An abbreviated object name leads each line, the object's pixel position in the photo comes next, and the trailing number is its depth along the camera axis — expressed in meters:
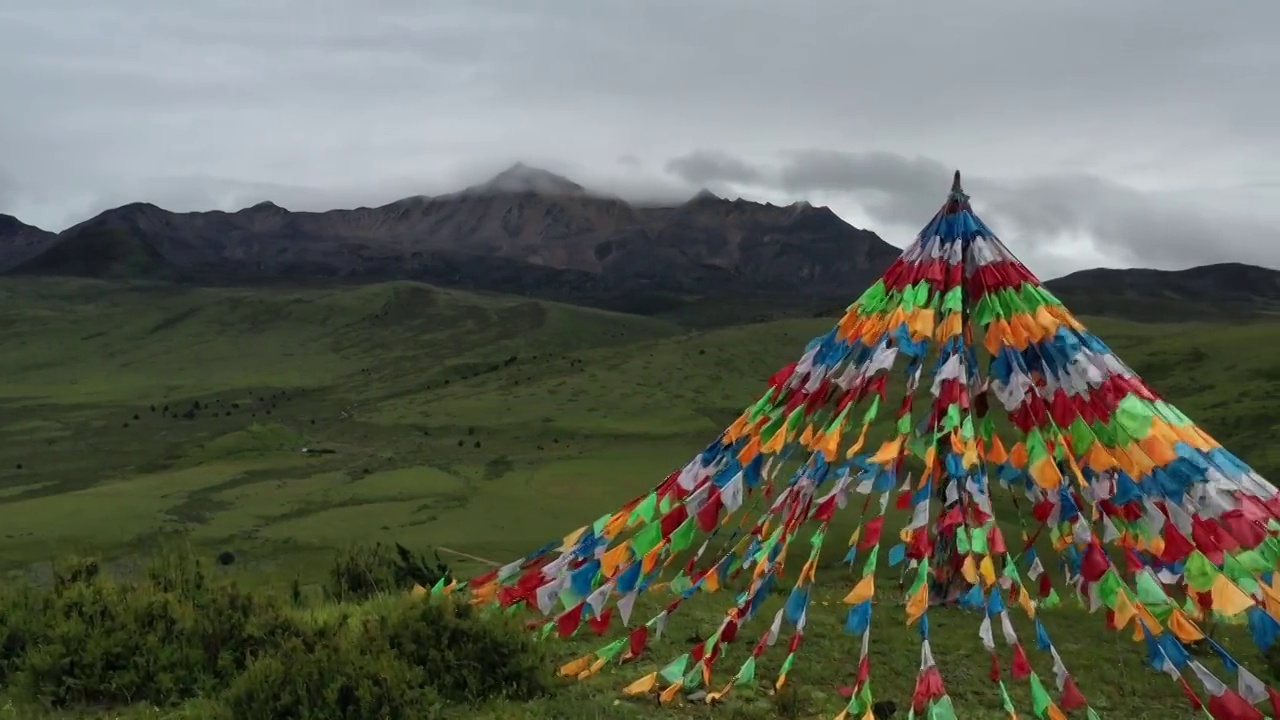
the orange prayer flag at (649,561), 7.90
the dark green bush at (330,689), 6.45
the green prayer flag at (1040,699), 6.77
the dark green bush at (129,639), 7.21
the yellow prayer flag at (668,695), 7.29
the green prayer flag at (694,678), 7.63
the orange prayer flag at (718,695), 7.45
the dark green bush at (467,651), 7.13
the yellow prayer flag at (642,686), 7.38
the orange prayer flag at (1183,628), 6.71
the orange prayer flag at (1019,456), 8.80
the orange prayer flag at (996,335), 8.29
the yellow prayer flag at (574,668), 7.71
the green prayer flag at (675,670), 7.49
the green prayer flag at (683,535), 7.96
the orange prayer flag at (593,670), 7.72
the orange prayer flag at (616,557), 8.05
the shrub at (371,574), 11.14
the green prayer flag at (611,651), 7.86
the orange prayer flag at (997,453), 8.53
